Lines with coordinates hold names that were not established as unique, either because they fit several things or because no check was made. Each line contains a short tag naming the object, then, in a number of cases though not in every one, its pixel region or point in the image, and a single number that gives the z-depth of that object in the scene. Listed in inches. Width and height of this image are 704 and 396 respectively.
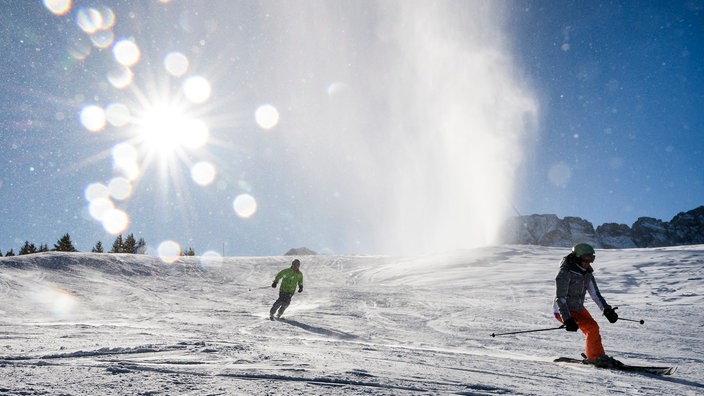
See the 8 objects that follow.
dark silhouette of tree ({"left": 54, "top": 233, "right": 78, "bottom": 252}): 2618.6
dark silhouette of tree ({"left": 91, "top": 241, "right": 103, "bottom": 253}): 2977.4
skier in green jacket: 502.6
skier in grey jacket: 269.7
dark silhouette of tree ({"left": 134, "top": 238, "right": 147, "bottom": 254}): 3450.3
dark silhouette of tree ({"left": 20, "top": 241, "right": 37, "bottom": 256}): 2842.8
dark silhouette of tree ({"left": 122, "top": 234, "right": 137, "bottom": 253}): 2964.6
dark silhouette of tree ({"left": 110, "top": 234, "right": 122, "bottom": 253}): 2935.5
